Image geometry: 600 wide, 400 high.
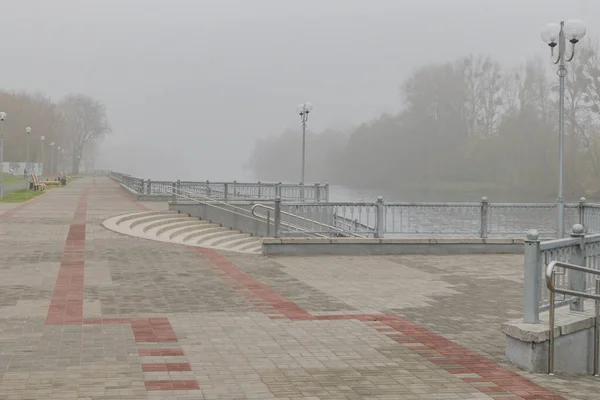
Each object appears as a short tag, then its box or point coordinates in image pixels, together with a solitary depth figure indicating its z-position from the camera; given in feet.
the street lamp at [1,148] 131.40
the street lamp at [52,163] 359.46
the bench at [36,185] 168.87
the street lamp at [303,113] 124.88
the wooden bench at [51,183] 201.21
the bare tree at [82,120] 444.55
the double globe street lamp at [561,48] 53.67
